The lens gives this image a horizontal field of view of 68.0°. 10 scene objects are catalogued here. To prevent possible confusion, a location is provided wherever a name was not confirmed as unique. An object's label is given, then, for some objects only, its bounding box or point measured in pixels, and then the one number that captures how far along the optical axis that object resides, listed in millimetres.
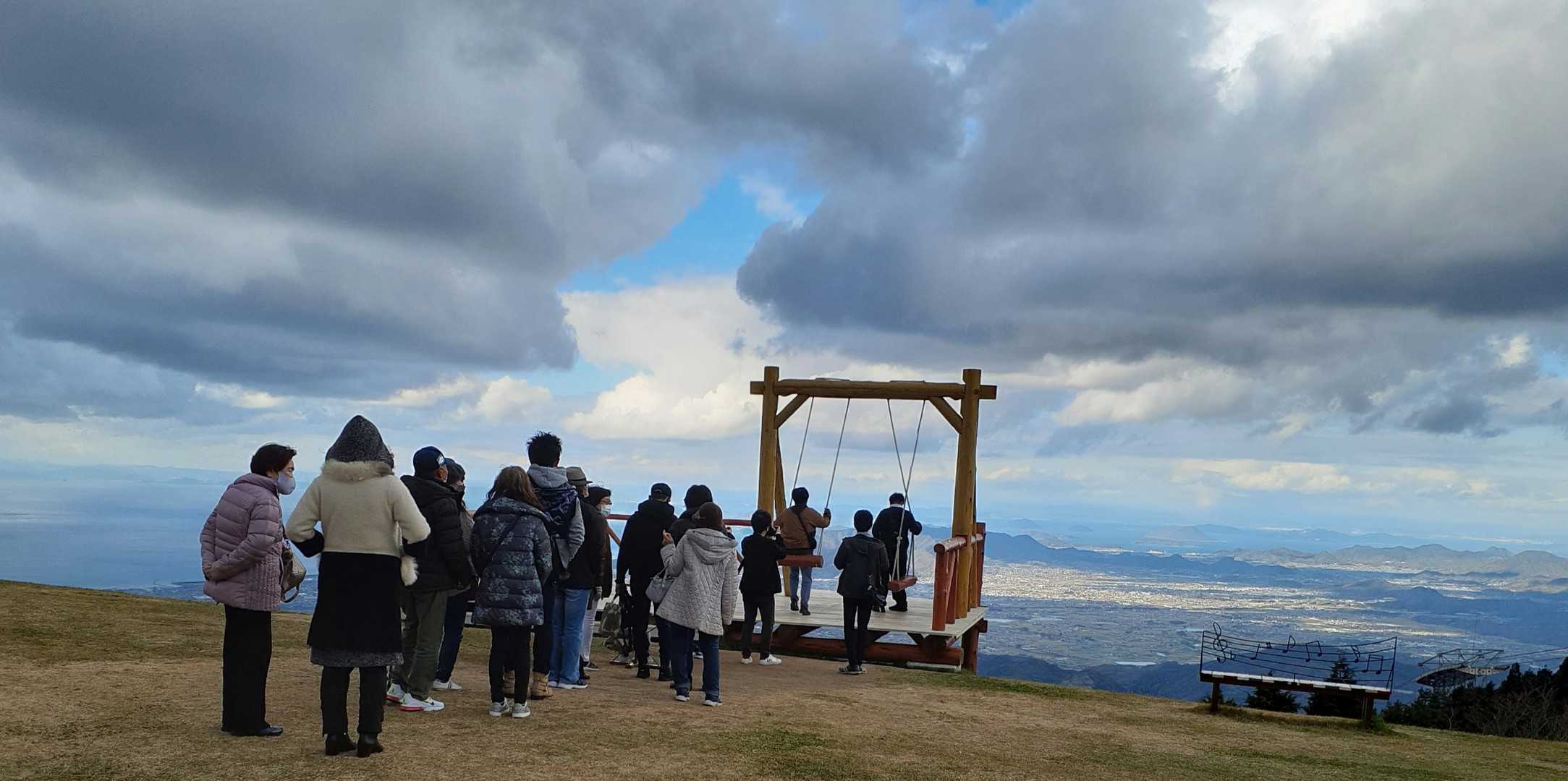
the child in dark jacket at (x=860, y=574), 12594
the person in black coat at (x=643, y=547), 10742
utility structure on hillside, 30595
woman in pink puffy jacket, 6945
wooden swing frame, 15539
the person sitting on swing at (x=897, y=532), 15141
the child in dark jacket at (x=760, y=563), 11961
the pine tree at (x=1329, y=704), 12718
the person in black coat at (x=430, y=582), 7672
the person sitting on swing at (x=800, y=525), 14612
